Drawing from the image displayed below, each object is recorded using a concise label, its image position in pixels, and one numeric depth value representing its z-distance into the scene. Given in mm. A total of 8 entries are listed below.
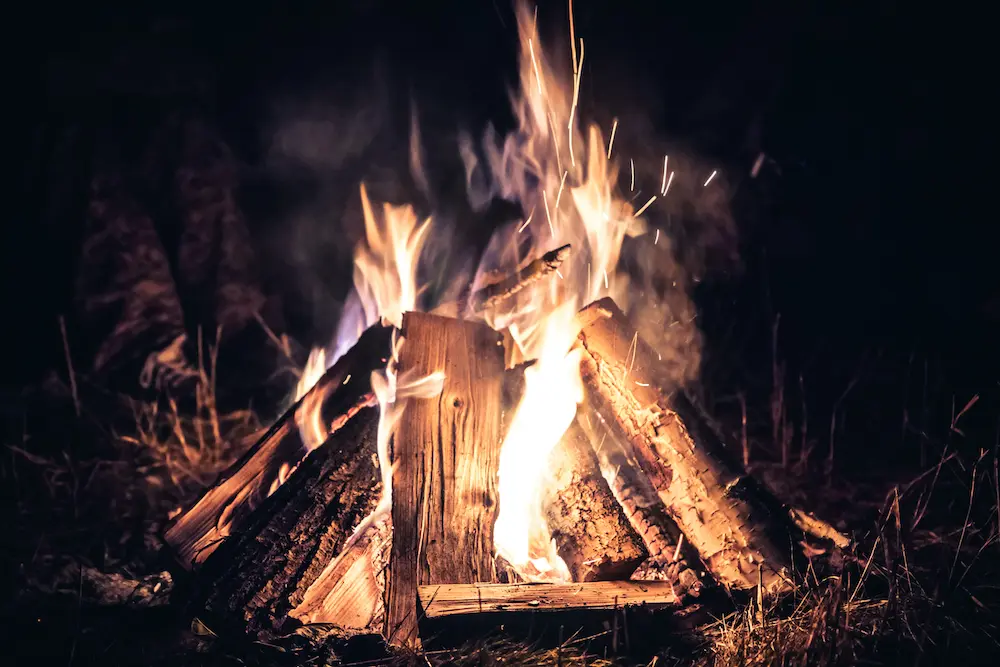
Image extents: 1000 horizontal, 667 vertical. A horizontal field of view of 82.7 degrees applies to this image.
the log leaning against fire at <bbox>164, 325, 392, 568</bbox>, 2311
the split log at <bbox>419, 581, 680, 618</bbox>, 1909
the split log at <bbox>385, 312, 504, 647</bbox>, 2148
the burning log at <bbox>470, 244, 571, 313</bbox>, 2807
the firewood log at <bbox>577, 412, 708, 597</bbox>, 2182
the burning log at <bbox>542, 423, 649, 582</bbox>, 2186
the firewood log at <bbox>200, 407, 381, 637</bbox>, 2094
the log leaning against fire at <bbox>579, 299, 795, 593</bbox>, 2125
